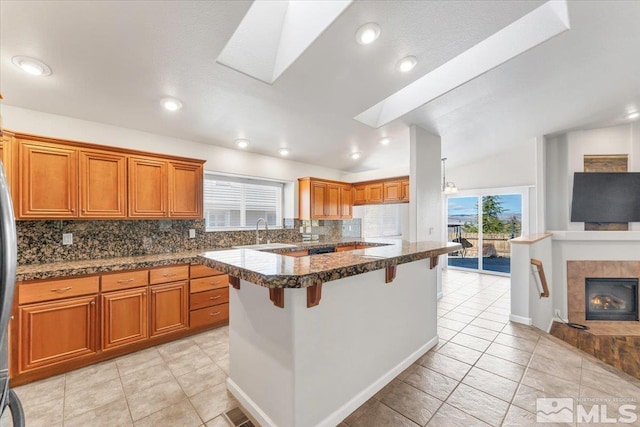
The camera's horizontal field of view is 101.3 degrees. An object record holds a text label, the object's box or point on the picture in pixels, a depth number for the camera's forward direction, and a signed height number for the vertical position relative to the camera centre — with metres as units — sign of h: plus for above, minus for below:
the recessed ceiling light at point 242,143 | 3.75 +1.04
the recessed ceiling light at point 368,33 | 1.93 +1.37
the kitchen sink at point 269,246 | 3.81 -0.48
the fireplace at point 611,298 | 4.39 -1.45
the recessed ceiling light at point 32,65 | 1.93 +1.14
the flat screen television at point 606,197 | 4.34 +0.27
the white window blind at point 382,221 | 5.19 -0.15
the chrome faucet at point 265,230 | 4.21 -0.27
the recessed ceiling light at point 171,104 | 2.62 +1.13
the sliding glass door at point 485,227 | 6.18 -0.34
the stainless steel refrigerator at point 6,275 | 0.71 -0.17
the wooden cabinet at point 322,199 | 4.75 +0.29
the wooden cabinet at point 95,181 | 2.33 +0.35
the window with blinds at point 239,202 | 3.91 +0.20
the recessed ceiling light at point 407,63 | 2.32 +1.36
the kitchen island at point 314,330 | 1.52 -0.80
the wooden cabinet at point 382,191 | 4.64 +0.43
